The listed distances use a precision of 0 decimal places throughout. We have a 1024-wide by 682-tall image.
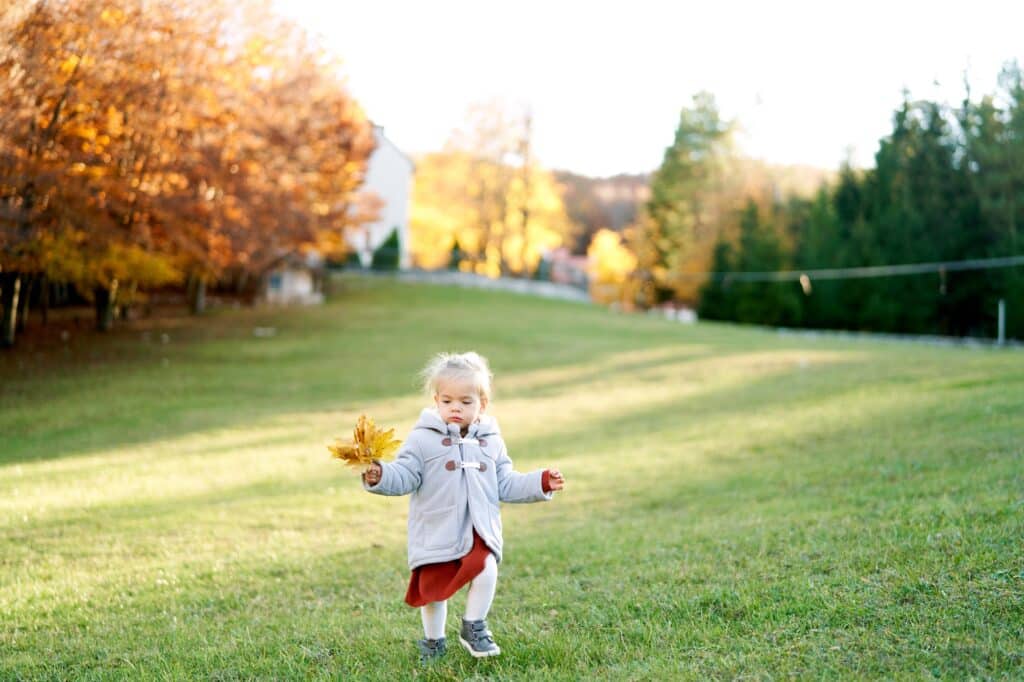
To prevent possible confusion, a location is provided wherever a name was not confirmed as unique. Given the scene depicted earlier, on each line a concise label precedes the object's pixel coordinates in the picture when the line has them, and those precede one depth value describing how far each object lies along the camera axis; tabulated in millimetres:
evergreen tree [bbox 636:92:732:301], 51938
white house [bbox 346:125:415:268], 62125
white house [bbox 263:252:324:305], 39625
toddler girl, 4371
